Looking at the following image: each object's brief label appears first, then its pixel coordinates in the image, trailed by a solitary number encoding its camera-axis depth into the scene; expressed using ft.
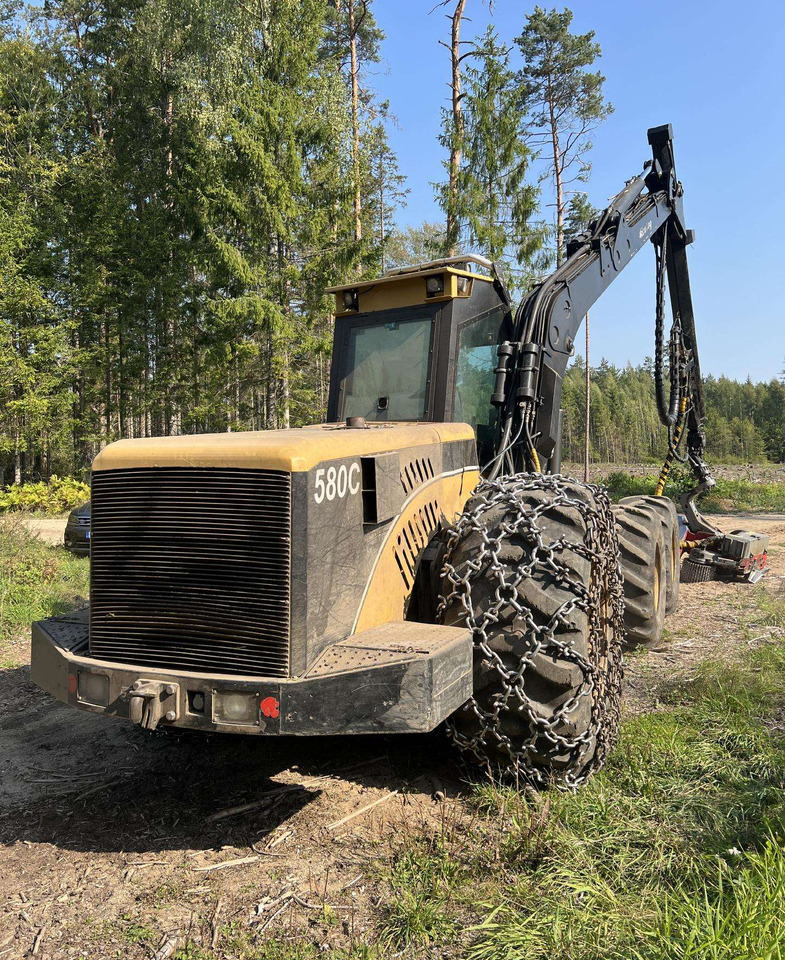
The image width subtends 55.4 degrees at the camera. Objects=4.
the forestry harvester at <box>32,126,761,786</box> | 9.50
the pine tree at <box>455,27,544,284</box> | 58.54
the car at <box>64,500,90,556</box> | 34.30
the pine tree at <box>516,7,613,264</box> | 86.02
